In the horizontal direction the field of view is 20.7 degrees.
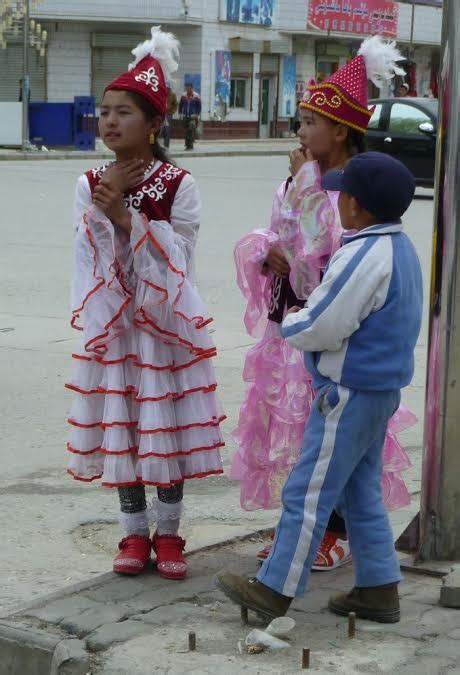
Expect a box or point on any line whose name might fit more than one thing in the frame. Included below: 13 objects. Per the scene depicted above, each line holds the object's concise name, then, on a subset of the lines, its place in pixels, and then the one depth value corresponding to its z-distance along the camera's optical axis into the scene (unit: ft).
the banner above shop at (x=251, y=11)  138.21
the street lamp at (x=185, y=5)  132.57
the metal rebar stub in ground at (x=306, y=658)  11.15
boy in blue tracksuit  11.64
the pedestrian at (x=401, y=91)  108.37
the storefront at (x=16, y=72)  131.34
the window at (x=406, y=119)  63.57
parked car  62.59
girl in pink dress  13.70
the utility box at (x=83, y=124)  105.70
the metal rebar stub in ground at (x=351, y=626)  11.96
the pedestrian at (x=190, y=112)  111.65
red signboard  148.97
